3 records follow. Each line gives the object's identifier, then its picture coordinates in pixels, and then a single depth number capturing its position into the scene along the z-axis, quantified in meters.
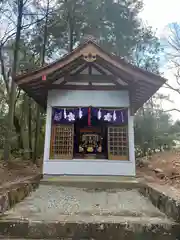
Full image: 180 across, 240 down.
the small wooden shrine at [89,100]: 5.65
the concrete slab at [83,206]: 3.19
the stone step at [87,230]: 2.83
